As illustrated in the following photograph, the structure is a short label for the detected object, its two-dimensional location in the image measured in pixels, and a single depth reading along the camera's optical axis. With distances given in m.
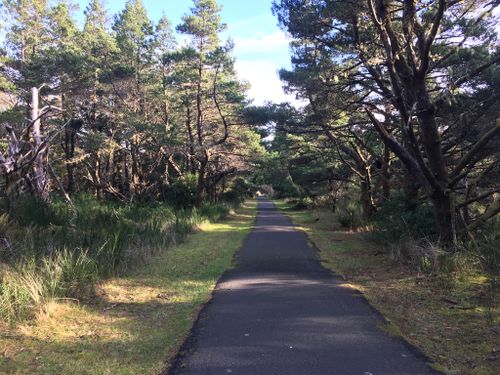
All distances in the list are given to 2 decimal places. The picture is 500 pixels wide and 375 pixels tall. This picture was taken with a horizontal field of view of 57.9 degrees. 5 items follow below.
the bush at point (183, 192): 27.76
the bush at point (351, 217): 21.64
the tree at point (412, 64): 10.82
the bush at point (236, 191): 48.69
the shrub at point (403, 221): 12.55
